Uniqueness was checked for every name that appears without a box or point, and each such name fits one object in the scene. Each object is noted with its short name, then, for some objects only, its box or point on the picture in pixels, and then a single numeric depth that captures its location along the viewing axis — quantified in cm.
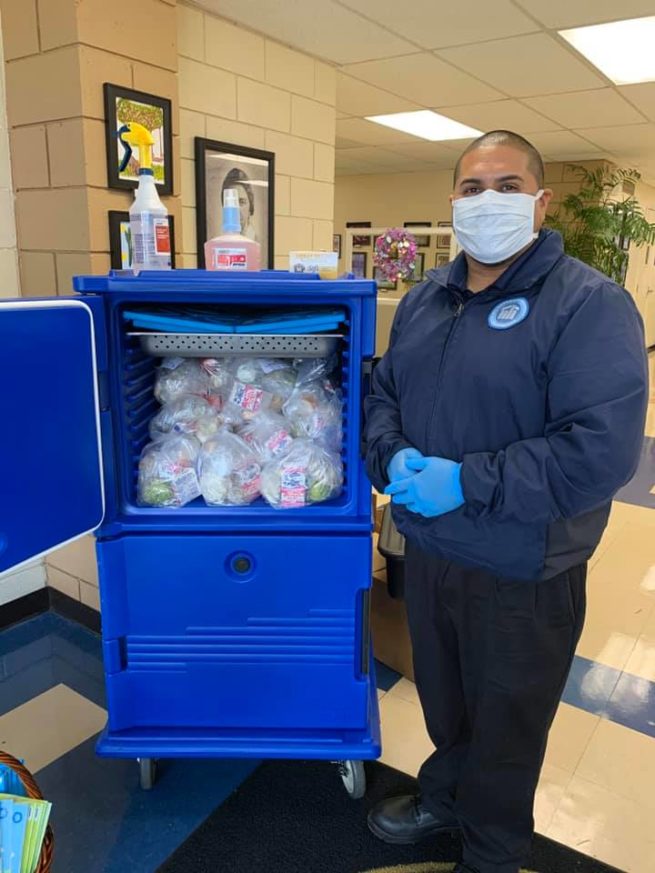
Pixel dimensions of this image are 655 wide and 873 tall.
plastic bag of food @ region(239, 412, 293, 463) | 140
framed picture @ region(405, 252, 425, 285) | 641
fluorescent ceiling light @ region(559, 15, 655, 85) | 269
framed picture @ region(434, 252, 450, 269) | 705
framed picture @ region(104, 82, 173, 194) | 187
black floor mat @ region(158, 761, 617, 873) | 141
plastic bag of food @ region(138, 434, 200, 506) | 136
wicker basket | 102
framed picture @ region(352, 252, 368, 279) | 729
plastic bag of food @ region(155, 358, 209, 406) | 141
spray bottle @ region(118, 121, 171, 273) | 141
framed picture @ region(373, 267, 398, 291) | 326
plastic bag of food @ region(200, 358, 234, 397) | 142
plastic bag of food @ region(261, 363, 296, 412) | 142
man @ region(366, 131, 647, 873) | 102
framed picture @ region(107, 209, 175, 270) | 193
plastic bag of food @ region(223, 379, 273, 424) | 141
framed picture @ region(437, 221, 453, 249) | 708
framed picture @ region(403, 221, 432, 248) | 721
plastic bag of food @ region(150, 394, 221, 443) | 141
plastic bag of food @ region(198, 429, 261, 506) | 136
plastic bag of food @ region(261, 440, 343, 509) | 134
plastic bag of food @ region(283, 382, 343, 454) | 141
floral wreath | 328
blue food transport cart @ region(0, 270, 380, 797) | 116
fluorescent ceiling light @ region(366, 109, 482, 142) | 432
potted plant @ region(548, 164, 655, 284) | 576
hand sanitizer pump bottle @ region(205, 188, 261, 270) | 136
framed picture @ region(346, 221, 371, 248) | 771
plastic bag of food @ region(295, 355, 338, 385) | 144
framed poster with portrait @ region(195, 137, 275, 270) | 250
